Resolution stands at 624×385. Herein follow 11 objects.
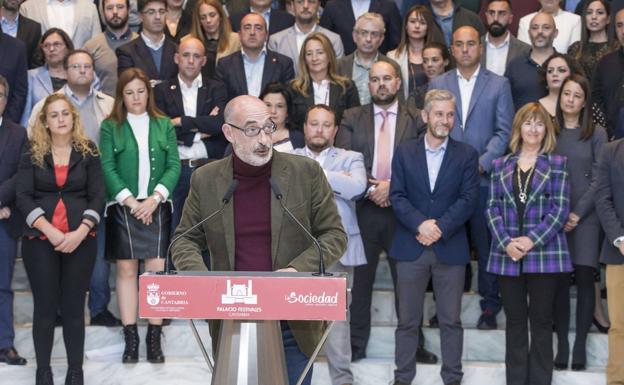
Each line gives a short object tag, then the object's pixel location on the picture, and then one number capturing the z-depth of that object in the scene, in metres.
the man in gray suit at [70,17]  8.56
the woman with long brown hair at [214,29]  8.26
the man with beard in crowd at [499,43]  8.12
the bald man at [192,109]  7.36
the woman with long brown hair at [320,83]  7.49
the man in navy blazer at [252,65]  7.86
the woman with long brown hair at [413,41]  7.95
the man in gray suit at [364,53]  7.86
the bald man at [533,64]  7.61
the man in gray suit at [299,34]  8.34
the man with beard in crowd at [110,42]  8.03
